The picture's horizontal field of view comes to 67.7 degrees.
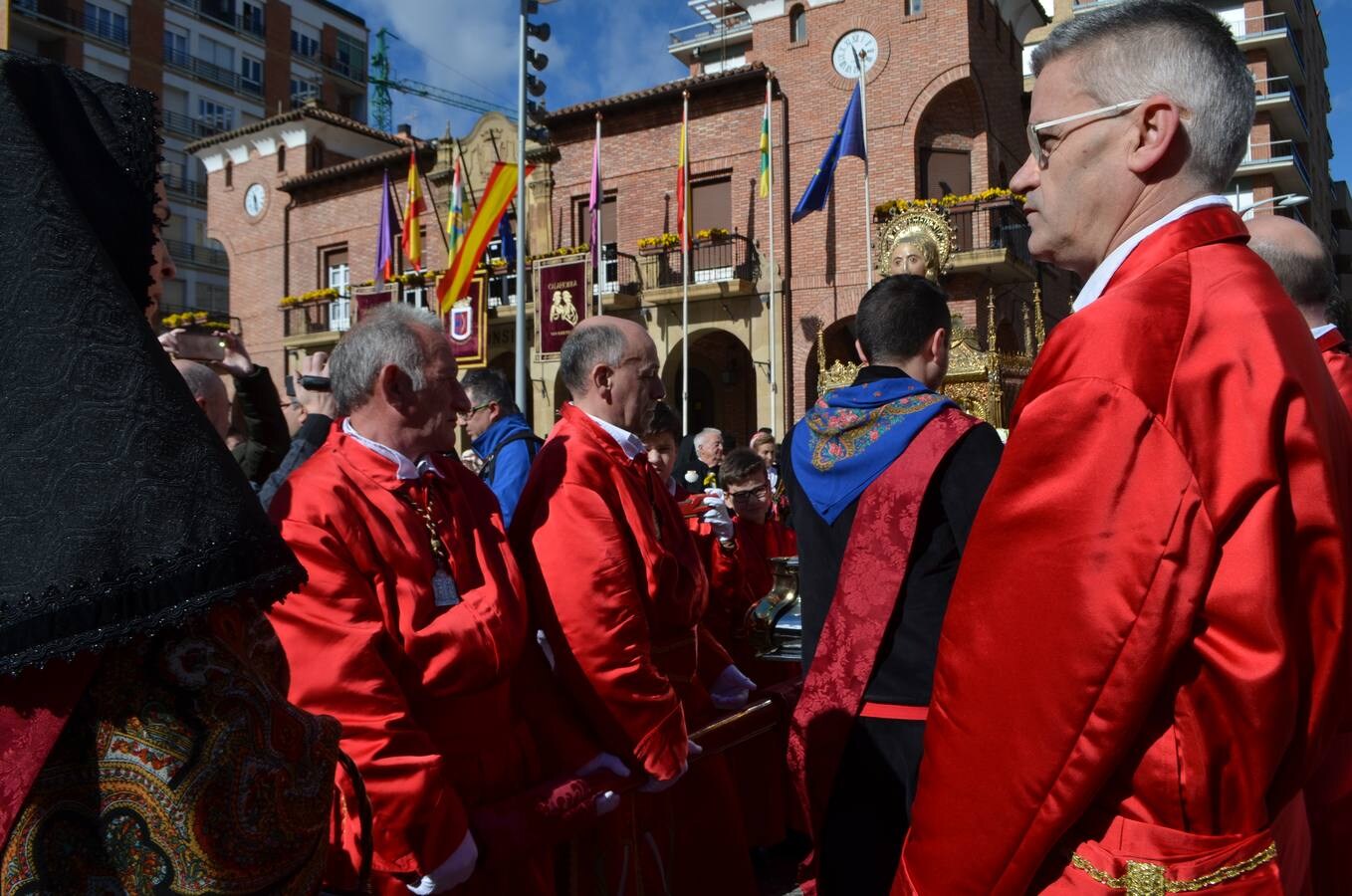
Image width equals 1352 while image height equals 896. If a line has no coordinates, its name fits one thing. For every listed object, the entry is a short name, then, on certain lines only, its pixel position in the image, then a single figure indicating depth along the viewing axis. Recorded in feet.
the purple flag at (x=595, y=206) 69.67
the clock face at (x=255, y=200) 99.04
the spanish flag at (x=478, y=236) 44.57
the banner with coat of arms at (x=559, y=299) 68.74
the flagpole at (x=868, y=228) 61.31
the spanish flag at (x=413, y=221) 74.28
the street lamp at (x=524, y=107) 44.68
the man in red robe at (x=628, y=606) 10.37
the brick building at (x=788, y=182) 65.98
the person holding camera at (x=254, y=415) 14.74
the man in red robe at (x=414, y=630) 7.97
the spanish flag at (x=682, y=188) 64.75
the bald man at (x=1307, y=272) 9.59
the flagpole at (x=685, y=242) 59.77
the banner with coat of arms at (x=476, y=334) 59.03
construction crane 165.99
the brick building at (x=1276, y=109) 123.44
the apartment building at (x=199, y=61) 125.70
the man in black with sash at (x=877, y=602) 9.34
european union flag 59.21
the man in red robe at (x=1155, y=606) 4.24
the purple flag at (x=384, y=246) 76.84
